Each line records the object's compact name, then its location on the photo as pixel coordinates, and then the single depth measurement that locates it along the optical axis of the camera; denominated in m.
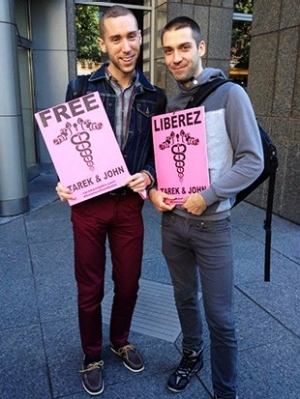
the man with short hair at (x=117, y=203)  2.00
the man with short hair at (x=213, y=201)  1.85
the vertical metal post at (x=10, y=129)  5.03
